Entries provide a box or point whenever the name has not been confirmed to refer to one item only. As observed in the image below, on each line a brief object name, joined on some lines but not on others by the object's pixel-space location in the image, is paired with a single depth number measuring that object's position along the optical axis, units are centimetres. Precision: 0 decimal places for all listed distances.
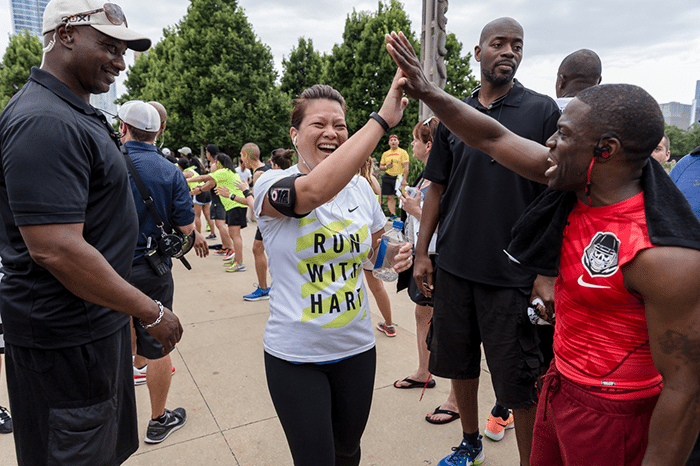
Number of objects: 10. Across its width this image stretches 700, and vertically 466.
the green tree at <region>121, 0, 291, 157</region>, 2523
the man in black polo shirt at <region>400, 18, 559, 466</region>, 239
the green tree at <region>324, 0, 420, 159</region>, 2381
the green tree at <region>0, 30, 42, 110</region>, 3050
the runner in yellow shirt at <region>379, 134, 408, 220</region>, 1296
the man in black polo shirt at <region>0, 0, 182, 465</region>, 147
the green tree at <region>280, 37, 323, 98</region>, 3189
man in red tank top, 121
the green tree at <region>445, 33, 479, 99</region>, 2730
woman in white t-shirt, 174
